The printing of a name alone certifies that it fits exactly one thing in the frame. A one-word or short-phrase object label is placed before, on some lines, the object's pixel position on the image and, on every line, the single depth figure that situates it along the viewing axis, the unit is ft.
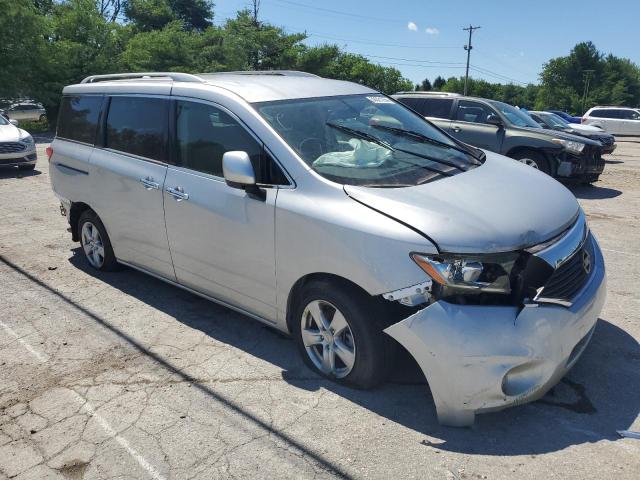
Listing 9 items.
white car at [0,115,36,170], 37.68
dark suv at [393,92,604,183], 32.94
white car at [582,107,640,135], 83.20
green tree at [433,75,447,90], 301.80
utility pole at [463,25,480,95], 212.23
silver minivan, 9.18
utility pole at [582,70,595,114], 243.73
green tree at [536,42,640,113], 246.88
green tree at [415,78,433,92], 284.90
